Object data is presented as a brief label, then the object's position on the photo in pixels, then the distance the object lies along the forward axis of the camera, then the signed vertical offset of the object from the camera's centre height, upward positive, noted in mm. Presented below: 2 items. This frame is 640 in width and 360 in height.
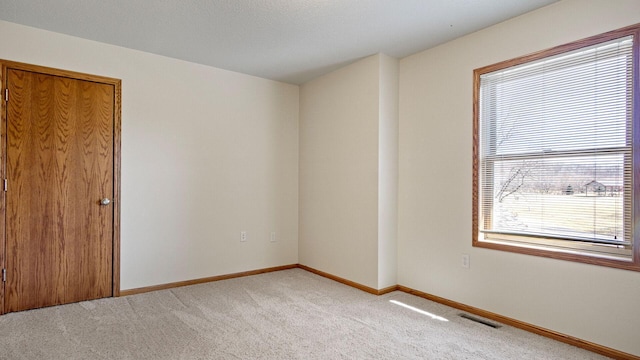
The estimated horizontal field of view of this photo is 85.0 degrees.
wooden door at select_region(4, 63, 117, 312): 2928 -94
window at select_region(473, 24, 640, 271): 2240 +226
